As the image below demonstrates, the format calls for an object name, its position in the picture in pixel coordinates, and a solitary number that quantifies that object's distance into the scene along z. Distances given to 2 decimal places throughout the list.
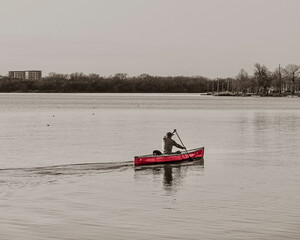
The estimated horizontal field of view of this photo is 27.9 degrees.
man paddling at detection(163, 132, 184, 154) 34.12
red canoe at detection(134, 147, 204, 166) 33.62
